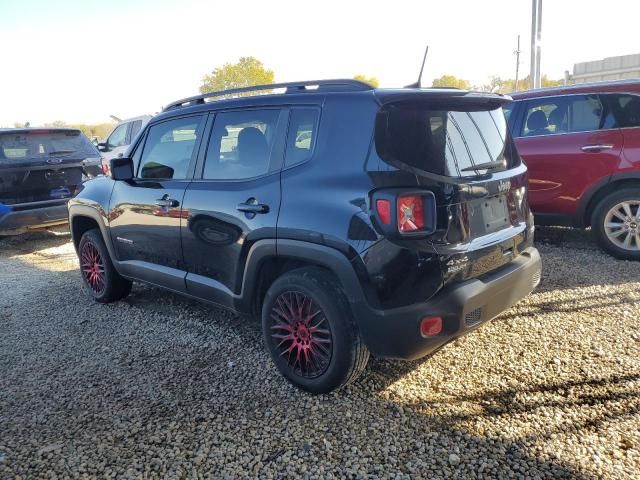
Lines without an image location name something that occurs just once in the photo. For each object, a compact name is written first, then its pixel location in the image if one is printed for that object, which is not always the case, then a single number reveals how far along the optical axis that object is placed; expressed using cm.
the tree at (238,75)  5703
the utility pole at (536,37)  1733
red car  521
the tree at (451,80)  5466
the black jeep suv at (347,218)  260
